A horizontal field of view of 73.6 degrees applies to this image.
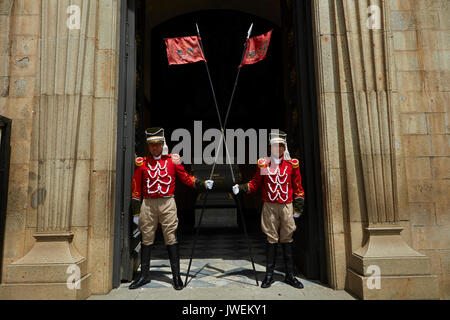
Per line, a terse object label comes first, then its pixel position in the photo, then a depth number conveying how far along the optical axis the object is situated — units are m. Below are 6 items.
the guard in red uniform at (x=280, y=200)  4.51
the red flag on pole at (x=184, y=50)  5.28
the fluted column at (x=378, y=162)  3.92
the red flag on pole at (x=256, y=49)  5.04
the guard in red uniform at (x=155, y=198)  4.48
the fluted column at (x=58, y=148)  3.91
